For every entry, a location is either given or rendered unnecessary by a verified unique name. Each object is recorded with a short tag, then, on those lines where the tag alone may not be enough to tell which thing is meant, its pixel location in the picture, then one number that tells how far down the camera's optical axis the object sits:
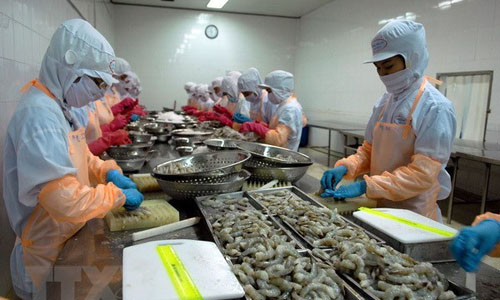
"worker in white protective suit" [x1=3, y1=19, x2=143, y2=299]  1.40
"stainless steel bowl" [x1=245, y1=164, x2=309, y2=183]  2.13
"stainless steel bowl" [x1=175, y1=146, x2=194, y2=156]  2.93
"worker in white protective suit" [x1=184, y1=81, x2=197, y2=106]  10.00
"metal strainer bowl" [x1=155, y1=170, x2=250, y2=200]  1.75
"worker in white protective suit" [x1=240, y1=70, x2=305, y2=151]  4.17
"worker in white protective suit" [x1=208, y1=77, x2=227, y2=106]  8.21
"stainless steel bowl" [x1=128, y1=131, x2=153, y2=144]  3.54
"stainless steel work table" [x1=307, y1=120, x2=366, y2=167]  7.05
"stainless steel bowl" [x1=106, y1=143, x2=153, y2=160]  2.65
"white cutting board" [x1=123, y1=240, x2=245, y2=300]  0.92
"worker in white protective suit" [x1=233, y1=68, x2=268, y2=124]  5.41
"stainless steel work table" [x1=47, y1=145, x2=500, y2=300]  1.09
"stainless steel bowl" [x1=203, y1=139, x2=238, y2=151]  2.75
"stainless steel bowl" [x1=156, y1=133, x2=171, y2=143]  4.02
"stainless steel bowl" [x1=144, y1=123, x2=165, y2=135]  4.25
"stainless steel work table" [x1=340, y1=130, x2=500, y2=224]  3.74
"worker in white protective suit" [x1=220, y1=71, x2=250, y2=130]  6.44
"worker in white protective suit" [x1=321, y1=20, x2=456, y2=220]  1.92
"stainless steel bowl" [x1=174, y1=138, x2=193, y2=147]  3.42
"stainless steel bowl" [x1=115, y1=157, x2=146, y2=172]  2.52
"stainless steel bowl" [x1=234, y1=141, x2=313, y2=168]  2.18
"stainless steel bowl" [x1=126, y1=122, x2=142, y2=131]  4.53
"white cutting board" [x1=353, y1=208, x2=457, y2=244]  1.28
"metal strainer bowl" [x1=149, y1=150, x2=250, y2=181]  1.82
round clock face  11.07
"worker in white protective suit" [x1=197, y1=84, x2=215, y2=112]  9.48
